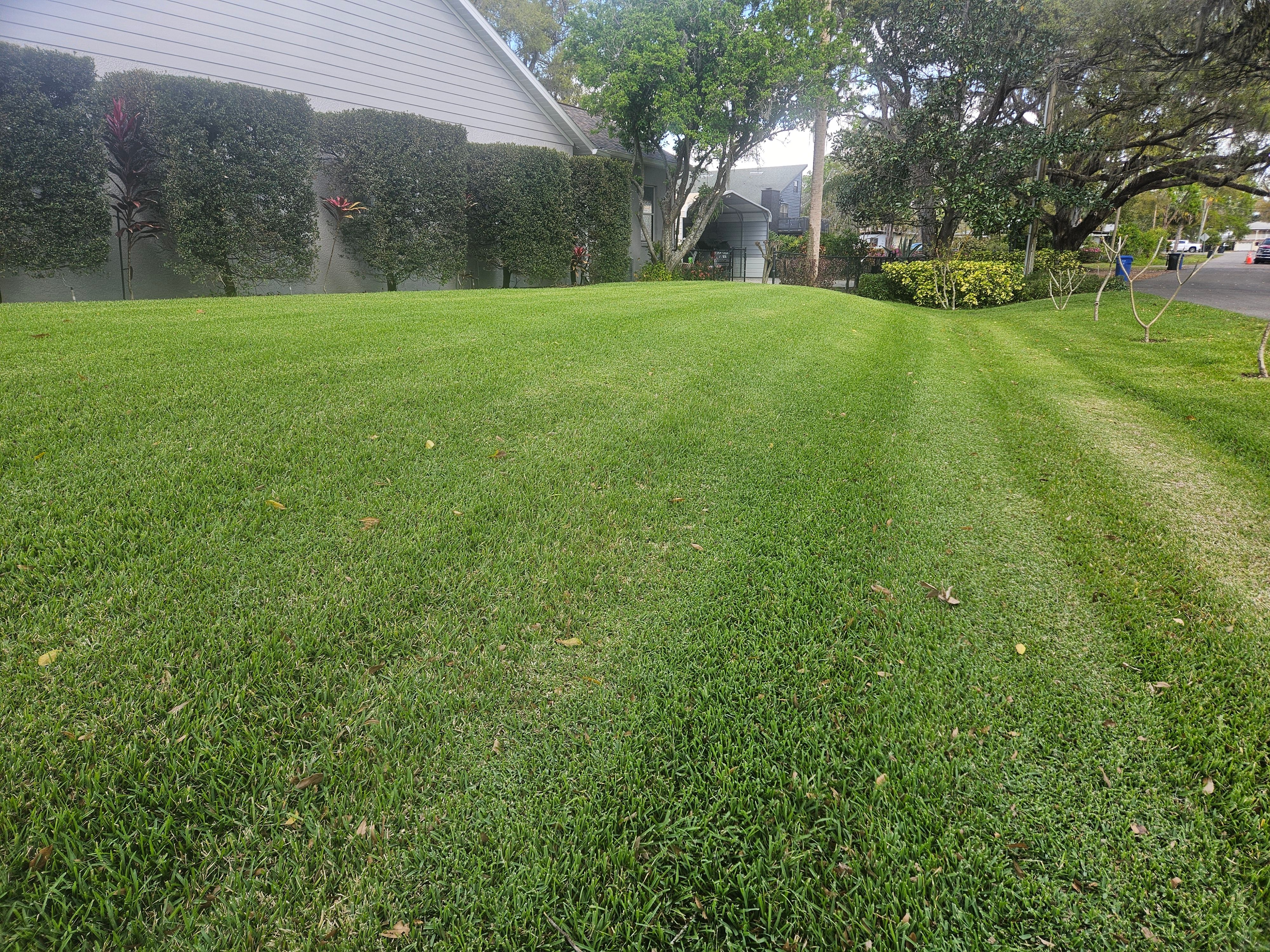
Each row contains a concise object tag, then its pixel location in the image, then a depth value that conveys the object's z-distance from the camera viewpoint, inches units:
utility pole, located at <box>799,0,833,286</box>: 762.8
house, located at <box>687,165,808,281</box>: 1144.8
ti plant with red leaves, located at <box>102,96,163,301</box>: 335.0
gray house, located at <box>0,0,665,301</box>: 365.7
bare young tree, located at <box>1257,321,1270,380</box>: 257.3
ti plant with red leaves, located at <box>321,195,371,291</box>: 423.2
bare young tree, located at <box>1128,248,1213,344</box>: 329.5
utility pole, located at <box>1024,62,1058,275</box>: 661.3
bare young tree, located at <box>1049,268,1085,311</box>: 596.7
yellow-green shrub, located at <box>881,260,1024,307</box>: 678.5
